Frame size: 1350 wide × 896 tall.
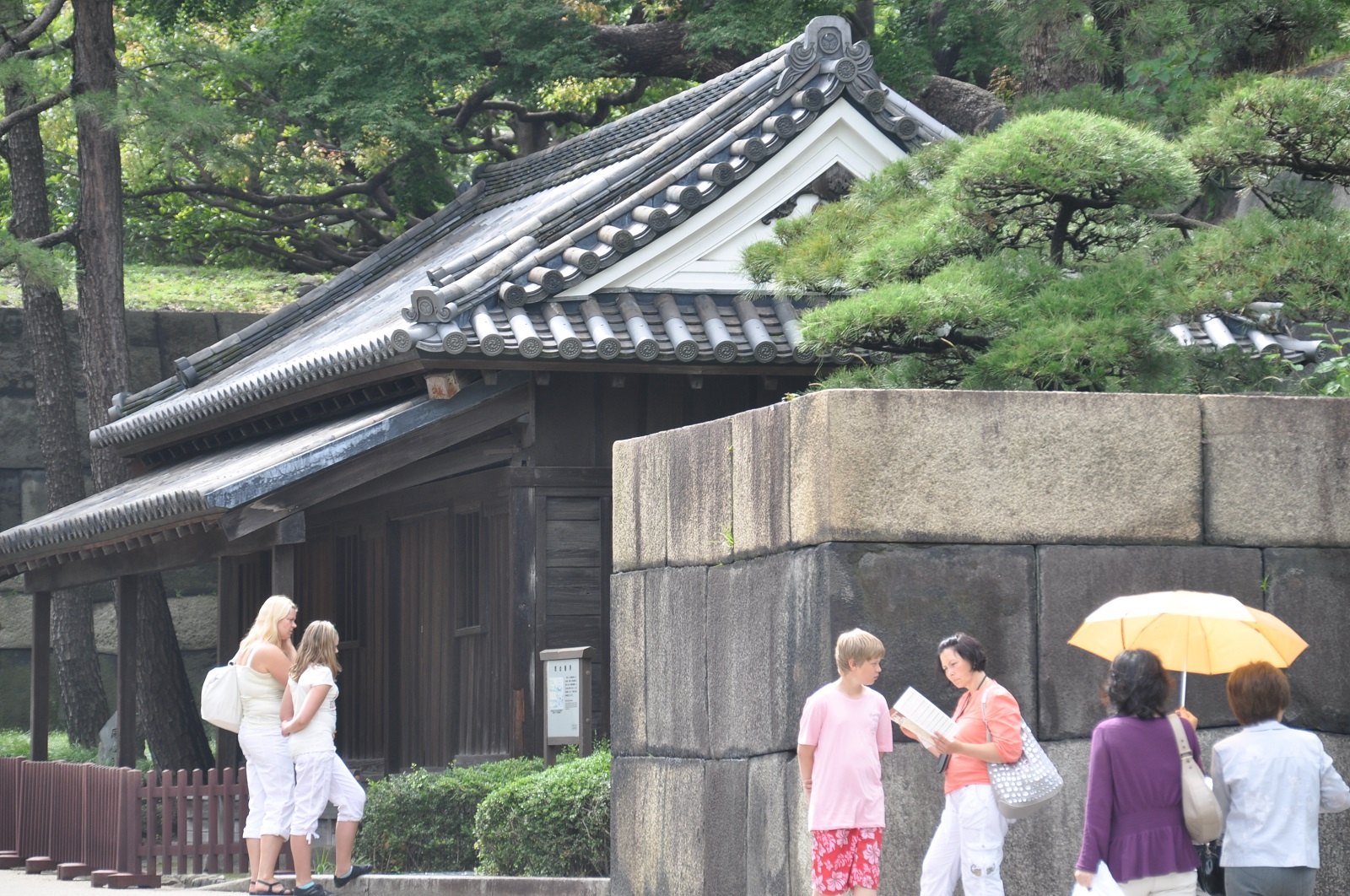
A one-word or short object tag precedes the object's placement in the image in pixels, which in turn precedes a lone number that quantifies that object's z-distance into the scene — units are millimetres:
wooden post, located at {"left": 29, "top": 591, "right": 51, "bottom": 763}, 31906
